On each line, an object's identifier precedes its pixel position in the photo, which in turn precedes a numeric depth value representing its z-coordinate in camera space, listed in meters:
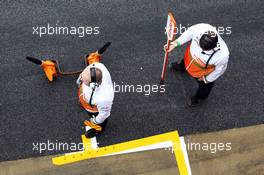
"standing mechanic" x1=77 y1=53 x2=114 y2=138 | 4.38
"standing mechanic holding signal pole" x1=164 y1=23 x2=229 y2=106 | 4.79
